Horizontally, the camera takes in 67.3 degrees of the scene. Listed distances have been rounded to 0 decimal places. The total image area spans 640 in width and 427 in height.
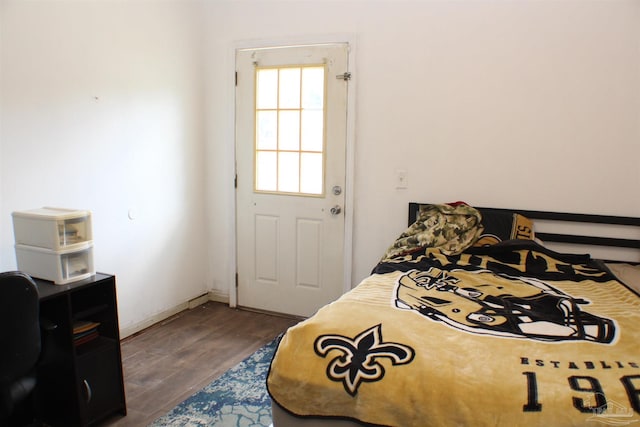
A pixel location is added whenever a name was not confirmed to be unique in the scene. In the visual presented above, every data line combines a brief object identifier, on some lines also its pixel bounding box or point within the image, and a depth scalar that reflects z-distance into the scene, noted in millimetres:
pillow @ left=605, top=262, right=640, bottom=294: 2456
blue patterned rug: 2320
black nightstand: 2174
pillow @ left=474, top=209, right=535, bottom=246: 2963
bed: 1348
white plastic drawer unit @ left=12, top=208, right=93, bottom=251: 2180
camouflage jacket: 2926
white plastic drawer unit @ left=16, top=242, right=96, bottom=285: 2183
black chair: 1621
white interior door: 3516
